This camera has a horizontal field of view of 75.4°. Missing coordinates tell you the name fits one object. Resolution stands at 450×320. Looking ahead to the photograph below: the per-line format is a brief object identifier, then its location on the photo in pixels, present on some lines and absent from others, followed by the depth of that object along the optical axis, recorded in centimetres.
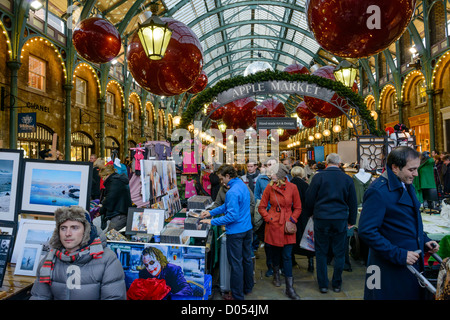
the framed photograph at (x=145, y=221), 345
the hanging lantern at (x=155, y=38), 332
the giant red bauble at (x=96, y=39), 498
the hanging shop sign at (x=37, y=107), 1067
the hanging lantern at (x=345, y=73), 706
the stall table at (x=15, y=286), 210
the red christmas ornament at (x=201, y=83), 837
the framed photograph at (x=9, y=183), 262
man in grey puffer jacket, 202
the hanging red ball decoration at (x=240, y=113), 840
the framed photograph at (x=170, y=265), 292
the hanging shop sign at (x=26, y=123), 934
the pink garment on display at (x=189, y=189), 622
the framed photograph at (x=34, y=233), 254
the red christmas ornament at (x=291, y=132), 1423
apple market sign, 659
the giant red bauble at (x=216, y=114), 968
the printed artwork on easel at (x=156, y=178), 393
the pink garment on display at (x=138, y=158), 446
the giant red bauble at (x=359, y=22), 254
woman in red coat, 414
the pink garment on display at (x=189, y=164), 638
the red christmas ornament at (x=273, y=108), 920
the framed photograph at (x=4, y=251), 212
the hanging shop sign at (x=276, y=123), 752
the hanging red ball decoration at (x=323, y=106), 697
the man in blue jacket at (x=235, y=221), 370
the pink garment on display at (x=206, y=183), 687
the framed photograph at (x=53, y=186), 264
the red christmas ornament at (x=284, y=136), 1535
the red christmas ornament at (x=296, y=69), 819
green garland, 650
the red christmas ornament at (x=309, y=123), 1236
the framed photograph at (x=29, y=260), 243
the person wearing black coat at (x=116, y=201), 462
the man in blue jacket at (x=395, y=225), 217
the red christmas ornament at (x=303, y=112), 1012
